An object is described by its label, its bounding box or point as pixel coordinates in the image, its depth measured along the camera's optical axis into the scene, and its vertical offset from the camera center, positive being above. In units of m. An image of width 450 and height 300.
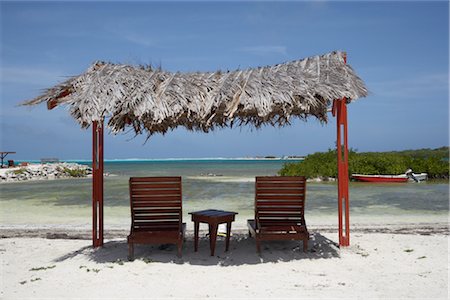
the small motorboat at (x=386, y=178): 20.59 -1.16
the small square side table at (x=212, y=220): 5.30 -0.85
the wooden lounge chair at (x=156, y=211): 5.12 -0.71
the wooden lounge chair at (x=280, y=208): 5.27 -0.70
